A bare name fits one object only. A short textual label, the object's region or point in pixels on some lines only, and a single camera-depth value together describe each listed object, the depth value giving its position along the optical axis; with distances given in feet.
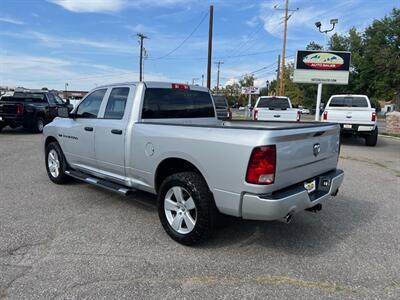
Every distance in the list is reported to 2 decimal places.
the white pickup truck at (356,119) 40.01
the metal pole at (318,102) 58.22
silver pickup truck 10.34
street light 83.20
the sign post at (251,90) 93.35
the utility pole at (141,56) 168.86
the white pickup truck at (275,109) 43.06
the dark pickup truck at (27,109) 45.29
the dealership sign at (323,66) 59.88
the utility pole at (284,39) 105.45
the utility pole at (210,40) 79.56
